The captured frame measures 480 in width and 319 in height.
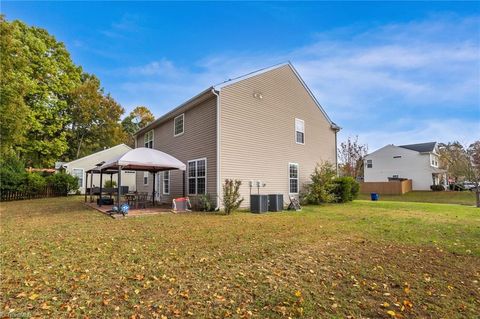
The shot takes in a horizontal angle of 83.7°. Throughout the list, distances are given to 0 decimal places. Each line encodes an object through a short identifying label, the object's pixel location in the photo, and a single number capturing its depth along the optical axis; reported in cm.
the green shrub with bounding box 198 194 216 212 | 1212
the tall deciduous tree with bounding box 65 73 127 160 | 2927
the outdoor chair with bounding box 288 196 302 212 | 1305
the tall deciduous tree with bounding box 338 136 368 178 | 3494
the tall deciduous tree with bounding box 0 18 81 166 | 2341
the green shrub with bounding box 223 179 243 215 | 1127
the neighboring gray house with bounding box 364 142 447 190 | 3478
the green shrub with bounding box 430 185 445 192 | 3262
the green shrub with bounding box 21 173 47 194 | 2022
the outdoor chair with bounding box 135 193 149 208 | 1352
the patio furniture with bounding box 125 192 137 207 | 1380
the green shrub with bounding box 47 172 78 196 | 2236
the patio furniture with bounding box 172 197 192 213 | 1207
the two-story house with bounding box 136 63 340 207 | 1256
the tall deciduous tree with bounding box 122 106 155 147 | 4266
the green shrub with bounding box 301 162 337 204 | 1542
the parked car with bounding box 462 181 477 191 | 3476
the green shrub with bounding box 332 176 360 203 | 1689
